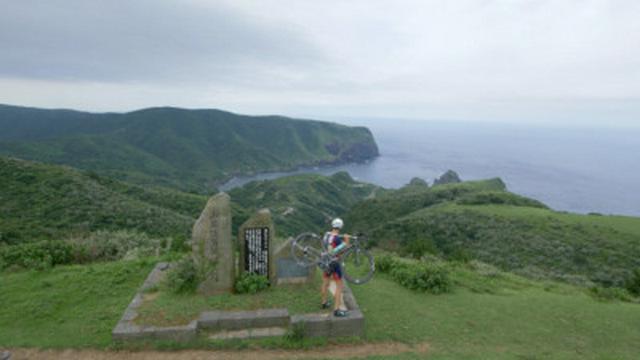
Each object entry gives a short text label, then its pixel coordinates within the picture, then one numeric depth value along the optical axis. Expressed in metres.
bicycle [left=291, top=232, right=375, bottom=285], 8.40
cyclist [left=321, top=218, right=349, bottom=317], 8.27
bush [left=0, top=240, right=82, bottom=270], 11.30
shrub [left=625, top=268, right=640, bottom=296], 14.15
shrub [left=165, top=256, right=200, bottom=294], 9.47
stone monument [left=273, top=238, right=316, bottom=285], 10.14
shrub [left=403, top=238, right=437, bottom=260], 19.09
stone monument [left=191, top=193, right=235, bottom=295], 9.31
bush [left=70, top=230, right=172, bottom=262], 13.02
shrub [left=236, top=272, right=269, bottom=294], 9.55
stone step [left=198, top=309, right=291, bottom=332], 7.97
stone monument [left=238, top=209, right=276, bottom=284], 9.81
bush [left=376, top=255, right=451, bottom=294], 10.92
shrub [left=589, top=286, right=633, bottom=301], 12.05
